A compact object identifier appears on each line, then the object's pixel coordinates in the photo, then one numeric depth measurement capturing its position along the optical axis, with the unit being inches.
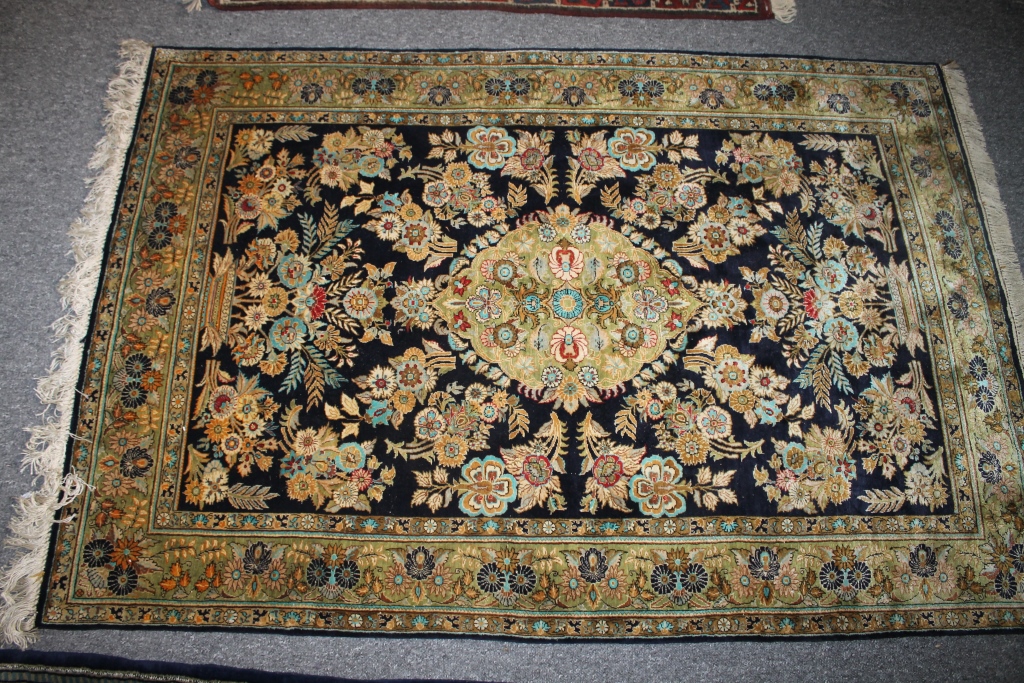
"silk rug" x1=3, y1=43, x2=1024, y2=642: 46.6
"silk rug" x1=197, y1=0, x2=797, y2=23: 60.0
